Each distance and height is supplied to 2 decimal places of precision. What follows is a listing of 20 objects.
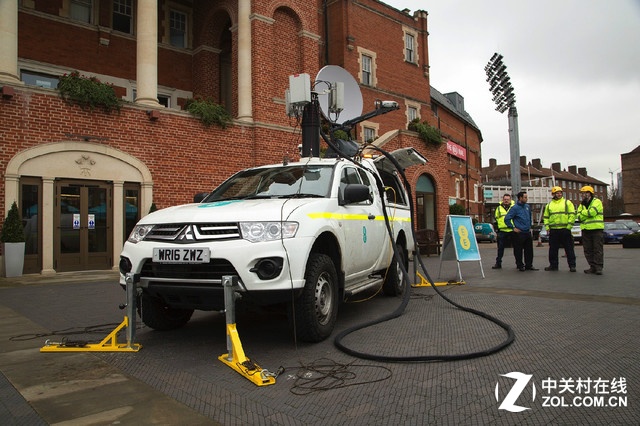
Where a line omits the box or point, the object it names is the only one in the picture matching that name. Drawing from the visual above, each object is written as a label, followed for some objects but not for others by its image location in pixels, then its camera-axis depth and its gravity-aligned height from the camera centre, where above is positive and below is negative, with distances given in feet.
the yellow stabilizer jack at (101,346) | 14.46 -3.69
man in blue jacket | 36.29 -0.48
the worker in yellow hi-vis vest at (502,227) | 39.24 -0.34
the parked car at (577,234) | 79.25 -2.08
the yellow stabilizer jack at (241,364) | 11.32 -3.61
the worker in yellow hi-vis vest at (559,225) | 34.76 -0.21
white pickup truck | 13.01 -0.61
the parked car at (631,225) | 87.26 -0.73
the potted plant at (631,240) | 67.46 -2.81
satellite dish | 39.90 +12.32
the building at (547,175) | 291.58 +31.38
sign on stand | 30.53 -1.21
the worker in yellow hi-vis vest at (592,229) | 32.53 -0.52
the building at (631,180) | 230.89 +21.04
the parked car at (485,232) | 101.14 -1.89
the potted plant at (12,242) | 35.40 -0.90
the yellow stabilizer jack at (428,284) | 28.84 -3.70
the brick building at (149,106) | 38.37 +12.40
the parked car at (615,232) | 84.89 -1.96
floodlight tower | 99.55 +30.34
